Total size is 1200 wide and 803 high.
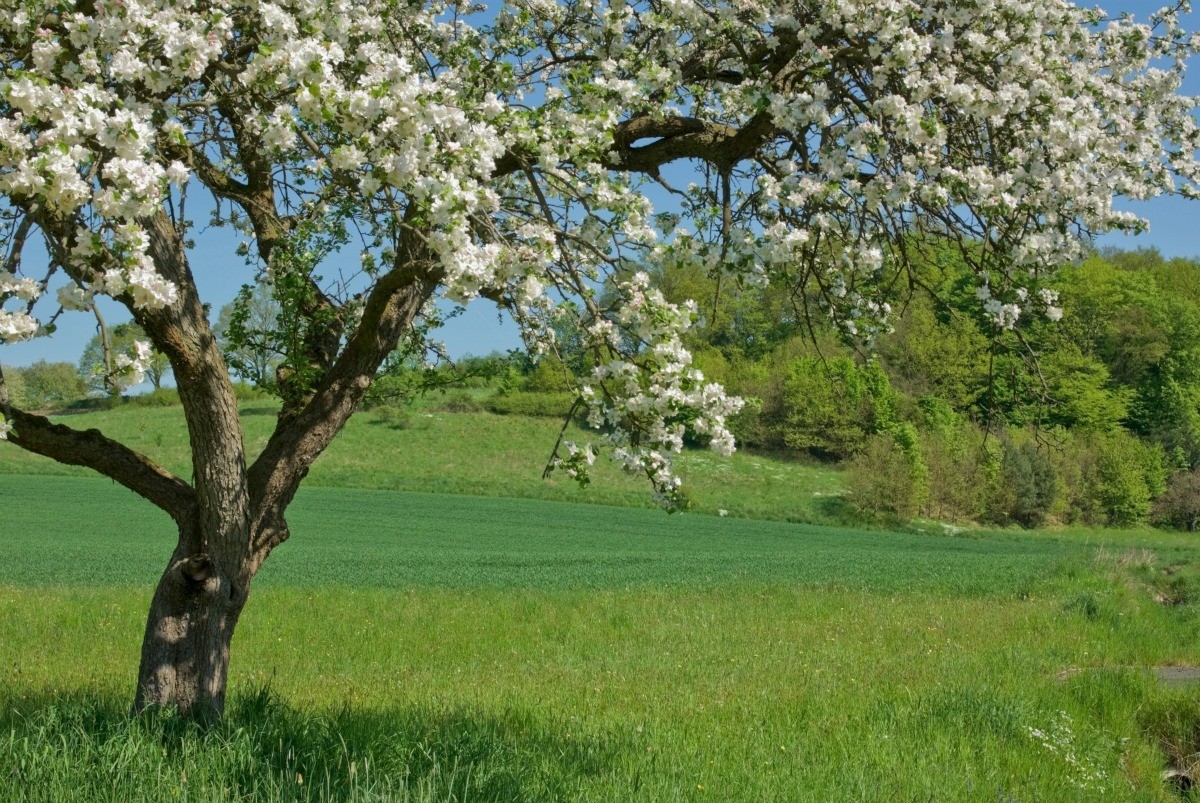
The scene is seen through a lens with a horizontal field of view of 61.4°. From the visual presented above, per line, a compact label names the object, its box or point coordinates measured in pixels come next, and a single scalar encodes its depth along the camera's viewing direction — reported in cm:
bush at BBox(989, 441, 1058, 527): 5069
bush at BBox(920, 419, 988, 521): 5056
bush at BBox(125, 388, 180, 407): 6725
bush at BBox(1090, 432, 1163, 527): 5503
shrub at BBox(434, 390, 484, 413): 6438
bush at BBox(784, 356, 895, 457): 5281
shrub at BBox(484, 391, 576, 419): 5837
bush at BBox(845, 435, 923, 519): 4891
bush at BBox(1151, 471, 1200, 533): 5641
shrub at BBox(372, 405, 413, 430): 5841
